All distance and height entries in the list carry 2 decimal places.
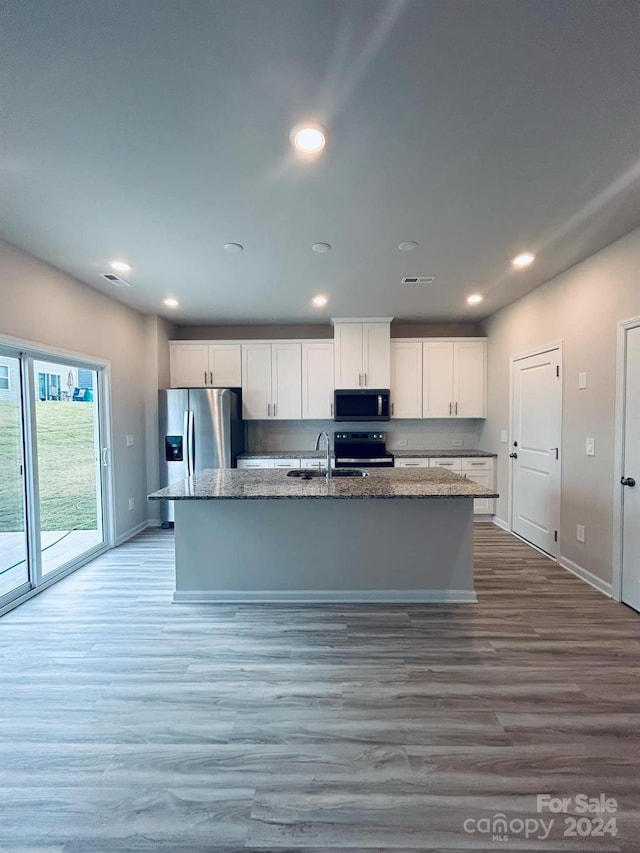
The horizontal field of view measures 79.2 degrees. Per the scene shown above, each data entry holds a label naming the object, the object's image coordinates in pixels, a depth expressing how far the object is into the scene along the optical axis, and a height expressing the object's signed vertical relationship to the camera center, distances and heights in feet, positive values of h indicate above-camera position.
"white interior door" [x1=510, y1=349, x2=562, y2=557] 12.07 -1.16
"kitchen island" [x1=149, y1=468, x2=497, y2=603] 9.55 -3.32
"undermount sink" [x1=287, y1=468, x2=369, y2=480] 11.21 -1.70
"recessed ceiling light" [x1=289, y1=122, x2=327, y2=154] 5.55 +4.13
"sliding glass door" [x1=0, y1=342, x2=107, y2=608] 9.71 -1.42
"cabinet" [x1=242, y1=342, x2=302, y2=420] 17.11 +1.57
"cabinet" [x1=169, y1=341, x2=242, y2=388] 17.12 +2.34
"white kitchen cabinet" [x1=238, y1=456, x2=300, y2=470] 16.05 -1.91
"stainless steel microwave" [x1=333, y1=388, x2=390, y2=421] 16.72 +0.50
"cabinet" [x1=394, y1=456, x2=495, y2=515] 16.16 -2.12
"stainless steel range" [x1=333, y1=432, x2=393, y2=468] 17.21 -1.32
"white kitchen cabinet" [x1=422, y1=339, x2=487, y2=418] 16.96 +1.60
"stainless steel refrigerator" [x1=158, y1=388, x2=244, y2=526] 15.39 -0.48
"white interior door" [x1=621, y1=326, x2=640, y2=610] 8.91 -1.53
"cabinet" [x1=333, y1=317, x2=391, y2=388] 16.70 +2.77
